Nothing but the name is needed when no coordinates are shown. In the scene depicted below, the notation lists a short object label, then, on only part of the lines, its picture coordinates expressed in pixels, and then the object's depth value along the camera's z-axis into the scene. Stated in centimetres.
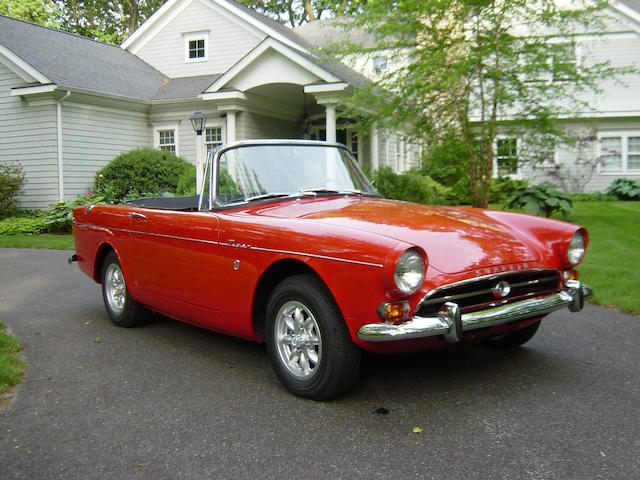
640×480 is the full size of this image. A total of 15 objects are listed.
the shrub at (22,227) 1406
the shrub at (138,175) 1622
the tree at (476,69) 1109
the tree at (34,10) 3506
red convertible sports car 312
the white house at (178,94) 1622
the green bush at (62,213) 1438
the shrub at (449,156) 1213
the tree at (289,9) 3725
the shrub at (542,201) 1237
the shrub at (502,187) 1812
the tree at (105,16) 3703
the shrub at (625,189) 2025
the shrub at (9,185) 1556
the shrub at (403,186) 1524
